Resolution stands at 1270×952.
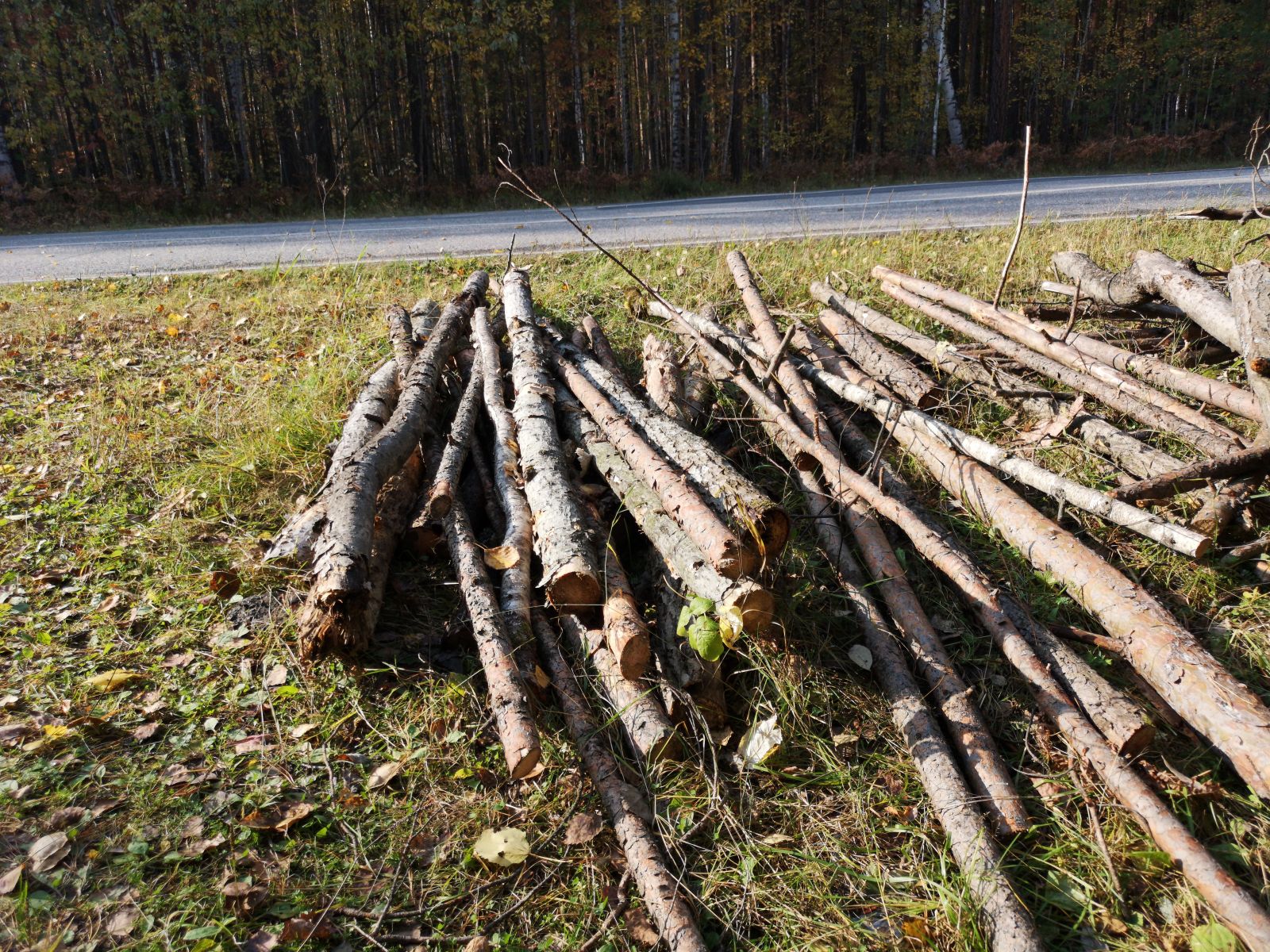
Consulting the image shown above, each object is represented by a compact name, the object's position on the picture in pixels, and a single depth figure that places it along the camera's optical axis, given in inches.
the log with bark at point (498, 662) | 102.9
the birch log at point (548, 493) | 121.9
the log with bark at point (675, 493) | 111.1
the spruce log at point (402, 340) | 197.0
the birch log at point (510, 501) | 126.3
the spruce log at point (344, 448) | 146.3
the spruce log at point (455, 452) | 143.0
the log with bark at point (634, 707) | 108.0
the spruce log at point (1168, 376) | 154.4
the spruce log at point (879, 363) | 178.4
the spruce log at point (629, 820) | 88.8
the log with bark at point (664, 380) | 175.2
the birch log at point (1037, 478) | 120.0
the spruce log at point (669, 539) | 110.0
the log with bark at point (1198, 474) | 132.3
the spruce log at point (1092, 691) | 101.7
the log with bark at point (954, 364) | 174.4
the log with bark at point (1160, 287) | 164.2
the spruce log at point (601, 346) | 199.3
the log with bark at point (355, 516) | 119.7
